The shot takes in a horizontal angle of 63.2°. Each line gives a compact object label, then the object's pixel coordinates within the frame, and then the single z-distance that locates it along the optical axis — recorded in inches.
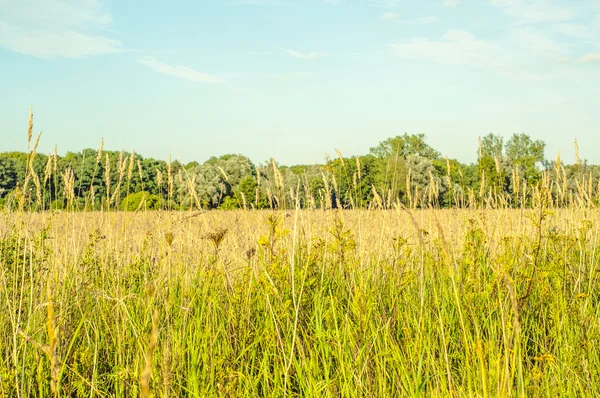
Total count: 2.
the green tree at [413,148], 3390.7
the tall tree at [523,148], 3014.3
